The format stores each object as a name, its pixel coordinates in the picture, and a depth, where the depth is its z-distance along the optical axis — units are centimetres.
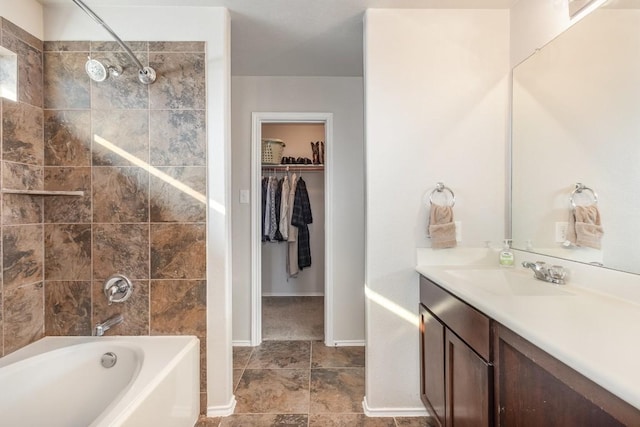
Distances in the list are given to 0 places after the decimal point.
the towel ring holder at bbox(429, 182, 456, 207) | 169
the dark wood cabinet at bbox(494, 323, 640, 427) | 64
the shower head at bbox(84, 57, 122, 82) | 157
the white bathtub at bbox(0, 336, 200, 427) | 128
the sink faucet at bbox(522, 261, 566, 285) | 132
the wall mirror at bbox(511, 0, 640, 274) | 108
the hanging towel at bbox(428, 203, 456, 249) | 162
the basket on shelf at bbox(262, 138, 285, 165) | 317
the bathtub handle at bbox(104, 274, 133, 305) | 164
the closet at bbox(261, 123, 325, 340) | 357
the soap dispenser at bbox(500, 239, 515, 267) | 163
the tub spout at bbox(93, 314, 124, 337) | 150
